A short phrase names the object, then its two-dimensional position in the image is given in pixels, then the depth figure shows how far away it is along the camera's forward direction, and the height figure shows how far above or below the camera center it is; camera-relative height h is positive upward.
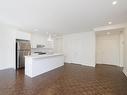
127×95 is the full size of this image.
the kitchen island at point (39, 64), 3.00 -0.92
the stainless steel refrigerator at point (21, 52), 4.03 -0.34
